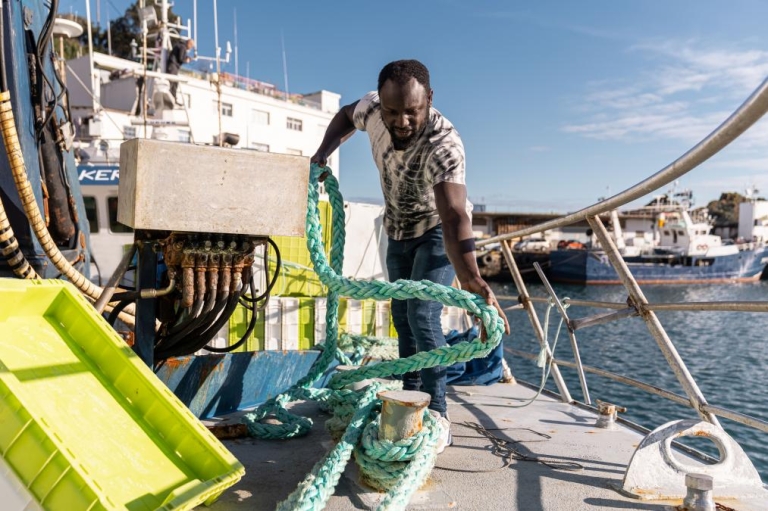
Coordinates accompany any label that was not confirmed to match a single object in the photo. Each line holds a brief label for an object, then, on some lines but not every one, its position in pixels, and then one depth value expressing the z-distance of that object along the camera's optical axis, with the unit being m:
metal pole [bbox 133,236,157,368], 2.20
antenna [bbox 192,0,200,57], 16.50
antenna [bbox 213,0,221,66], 16.90
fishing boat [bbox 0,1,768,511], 1.63
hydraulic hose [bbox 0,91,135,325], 2.46
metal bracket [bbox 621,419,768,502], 2.13
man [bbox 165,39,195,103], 14.38
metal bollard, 2.02
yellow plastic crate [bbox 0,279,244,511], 1.37
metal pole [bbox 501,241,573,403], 3.68
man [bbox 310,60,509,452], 2.27
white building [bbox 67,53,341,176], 12.10
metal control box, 1.95
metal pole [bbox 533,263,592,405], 3.55
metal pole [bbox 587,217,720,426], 2.52
